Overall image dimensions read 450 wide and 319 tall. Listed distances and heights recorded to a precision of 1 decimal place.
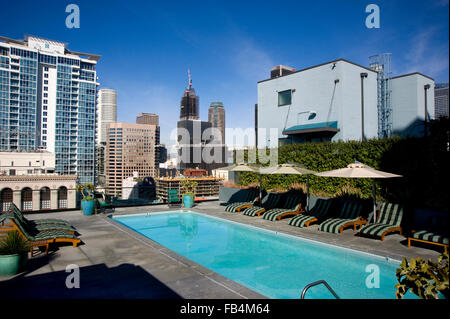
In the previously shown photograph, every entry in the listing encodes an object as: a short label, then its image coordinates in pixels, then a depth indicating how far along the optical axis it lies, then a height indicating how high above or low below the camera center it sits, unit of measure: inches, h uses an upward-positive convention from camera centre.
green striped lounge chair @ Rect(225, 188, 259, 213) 567.7 -81.3
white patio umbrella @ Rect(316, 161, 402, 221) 360.0 -11.9
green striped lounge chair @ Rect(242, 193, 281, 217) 527.5 -83.0
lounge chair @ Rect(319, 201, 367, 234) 388.2 -80.1
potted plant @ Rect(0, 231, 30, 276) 219.6 -70.1
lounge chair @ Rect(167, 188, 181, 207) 637.3 -77.8
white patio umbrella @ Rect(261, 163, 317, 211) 467.6 -9.9
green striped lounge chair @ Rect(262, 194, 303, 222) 478.9 -81.1
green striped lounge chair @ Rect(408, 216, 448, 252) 291.7 -77.2
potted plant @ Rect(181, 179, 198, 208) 621.6 -64.1
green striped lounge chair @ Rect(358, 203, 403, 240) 348.5 -77.5
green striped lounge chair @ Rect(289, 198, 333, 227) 432.5 -82.7
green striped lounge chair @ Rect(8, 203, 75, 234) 323.8 -72.9
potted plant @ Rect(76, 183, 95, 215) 505.7 -70.6
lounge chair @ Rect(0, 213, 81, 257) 264.8 -74.2
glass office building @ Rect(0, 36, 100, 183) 4638.3 +1124.1
